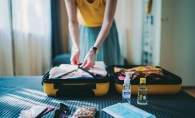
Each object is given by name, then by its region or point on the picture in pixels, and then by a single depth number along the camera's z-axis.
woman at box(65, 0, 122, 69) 1.13
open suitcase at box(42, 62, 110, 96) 0.78
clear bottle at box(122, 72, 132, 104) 0.73
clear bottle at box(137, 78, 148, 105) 0.72
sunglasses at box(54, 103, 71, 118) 0.60
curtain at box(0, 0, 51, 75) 1.89
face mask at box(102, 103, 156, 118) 0.60
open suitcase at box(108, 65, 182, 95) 0.79
